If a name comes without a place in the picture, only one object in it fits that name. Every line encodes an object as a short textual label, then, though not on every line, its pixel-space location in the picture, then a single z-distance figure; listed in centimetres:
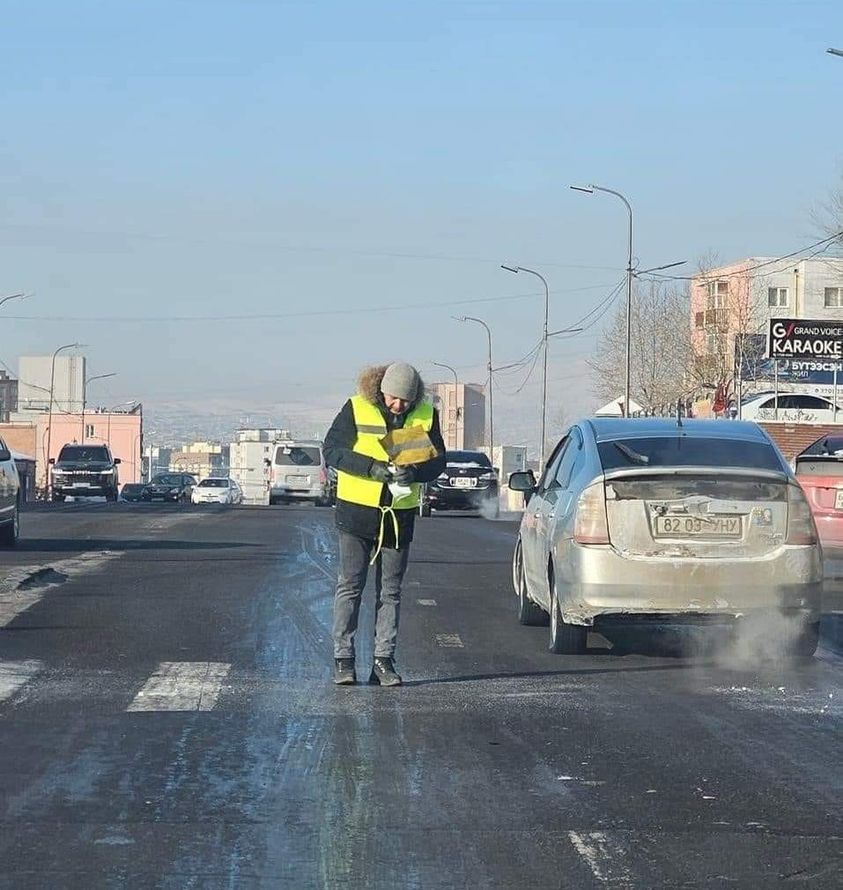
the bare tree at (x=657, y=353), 8900
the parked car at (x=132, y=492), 7512
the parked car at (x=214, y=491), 7494
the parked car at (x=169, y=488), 7369
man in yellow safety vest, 948
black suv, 5828
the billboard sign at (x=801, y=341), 5547
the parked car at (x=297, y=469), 5366
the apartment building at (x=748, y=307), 8119
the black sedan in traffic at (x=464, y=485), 4169
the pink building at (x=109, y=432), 16338
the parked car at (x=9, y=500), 2094
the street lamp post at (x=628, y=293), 4972
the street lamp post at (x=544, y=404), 6688
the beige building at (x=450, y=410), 15524
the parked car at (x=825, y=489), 1778
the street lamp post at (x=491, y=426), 8340
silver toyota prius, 1044
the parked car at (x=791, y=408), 6088
